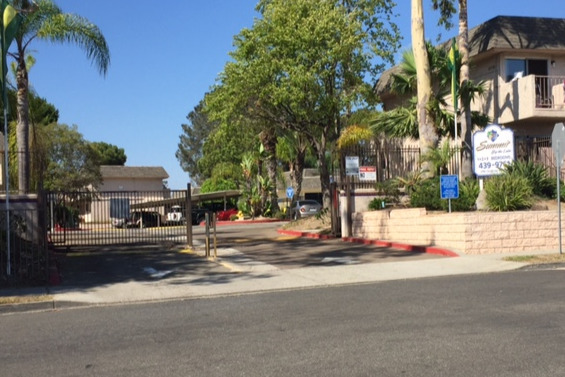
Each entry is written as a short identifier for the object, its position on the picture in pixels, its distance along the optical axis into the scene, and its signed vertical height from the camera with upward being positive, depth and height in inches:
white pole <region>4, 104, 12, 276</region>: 527.5 -19.5
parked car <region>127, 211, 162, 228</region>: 1146.2 -25.8
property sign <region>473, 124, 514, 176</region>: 783.7 +53.8
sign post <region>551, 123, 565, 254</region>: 670.5 +51.2
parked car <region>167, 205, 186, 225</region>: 1067.3 -25.2
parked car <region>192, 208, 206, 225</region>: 1929.3 -38.6
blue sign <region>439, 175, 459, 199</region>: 730.3 +9.7
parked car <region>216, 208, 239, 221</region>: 2134.6 -41.8
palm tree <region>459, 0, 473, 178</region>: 906.7 +166.0
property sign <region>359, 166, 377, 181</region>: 919.7 +35.4
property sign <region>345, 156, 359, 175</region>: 900.0 +47.7
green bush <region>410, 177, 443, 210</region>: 819.4 -0.3
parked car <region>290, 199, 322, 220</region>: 1615.4 -22.1
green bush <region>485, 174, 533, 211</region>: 732.0 -1.6
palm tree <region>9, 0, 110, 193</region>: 769.6 +213.8
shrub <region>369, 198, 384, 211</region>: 941.2 -10.2
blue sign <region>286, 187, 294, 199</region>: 1707.2 +22.0
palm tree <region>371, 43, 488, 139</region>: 896.3 +131.6
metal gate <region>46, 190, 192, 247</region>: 874.1 -24.6
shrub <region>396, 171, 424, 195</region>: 891.4 +21.3
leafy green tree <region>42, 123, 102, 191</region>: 1870.1 +145.5
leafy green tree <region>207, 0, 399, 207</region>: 1035.9 +231.1
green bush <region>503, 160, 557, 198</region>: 790.5 +19.5
